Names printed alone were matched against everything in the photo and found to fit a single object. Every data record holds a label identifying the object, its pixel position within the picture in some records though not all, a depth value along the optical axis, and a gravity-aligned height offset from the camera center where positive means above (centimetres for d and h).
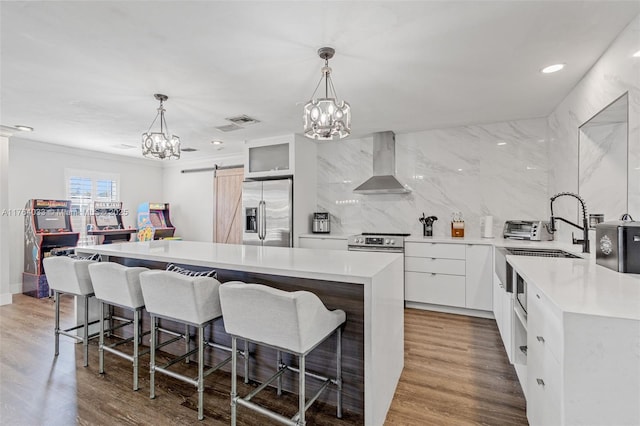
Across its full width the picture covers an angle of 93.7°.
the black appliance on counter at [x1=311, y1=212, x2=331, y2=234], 493 -17
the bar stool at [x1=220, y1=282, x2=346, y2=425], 146 -56
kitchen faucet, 215 -14
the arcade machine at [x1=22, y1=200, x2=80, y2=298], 454 -40
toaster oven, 352 -19
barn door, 605 +14
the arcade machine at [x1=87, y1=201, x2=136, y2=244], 544 -23
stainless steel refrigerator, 456 +2
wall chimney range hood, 443 +72
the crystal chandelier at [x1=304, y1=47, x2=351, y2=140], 209 +68
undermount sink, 272 -35
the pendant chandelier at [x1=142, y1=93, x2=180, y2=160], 286 +65
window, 544 +35
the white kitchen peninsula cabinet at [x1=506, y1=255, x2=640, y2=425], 100 -49
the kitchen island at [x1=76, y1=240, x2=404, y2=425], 166 -53
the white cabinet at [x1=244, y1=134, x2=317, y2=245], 461 +77
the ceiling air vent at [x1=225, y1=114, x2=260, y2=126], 378 +121
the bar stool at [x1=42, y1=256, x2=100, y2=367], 249 -56
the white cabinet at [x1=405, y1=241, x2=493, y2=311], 358 -75
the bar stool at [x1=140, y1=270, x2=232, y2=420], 183 -56
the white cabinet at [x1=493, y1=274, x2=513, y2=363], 228 -86
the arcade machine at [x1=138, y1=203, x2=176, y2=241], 605 -21
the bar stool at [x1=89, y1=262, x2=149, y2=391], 216 -56
